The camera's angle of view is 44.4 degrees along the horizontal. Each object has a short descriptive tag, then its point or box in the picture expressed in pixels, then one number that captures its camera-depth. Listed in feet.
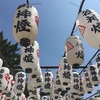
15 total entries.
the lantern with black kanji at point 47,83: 14.33
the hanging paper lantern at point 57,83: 14.02
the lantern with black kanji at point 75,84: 13.57
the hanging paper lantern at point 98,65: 11.10
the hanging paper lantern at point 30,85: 13.89
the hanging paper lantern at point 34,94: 16.34
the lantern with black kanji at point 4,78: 12.72
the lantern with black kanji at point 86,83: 13.67
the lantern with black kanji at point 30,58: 9.82
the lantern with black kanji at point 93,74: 11.97
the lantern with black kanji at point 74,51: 9.12
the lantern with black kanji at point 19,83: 13.81
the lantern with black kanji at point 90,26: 7.46
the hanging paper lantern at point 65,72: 11.80
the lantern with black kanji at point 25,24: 7.42
